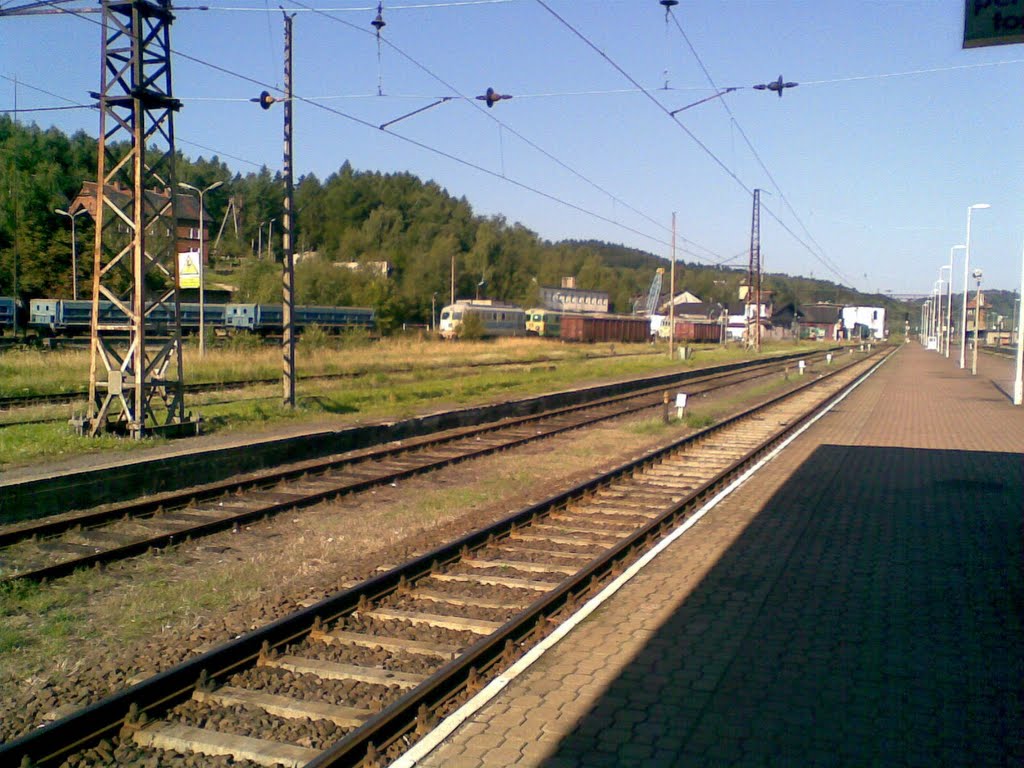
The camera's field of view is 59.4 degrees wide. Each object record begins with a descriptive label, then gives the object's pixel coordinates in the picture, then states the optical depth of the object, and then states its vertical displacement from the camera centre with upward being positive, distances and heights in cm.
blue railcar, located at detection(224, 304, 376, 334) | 4909 +13
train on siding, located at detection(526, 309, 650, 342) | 7462 +2
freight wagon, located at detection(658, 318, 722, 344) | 9156 -32
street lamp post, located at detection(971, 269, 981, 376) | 4834 +129
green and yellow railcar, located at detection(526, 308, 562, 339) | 7638 +14
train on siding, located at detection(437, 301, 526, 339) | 6288 +46
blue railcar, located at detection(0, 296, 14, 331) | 4325 +20
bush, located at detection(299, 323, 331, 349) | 3997 -80
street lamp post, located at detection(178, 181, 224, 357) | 3095 +223
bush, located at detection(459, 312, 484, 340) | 6217 -18
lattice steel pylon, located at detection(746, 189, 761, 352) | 6462 +440
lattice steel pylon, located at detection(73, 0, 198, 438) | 1414 +152
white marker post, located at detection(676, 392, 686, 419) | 2159 -178
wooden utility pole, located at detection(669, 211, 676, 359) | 4739 +83
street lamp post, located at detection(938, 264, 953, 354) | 9620 -16
